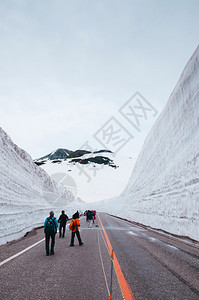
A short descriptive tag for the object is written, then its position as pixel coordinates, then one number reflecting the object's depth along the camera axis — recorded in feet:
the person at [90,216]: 60.88
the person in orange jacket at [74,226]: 28.66
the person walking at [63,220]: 39.17
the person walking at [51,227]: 23.78
